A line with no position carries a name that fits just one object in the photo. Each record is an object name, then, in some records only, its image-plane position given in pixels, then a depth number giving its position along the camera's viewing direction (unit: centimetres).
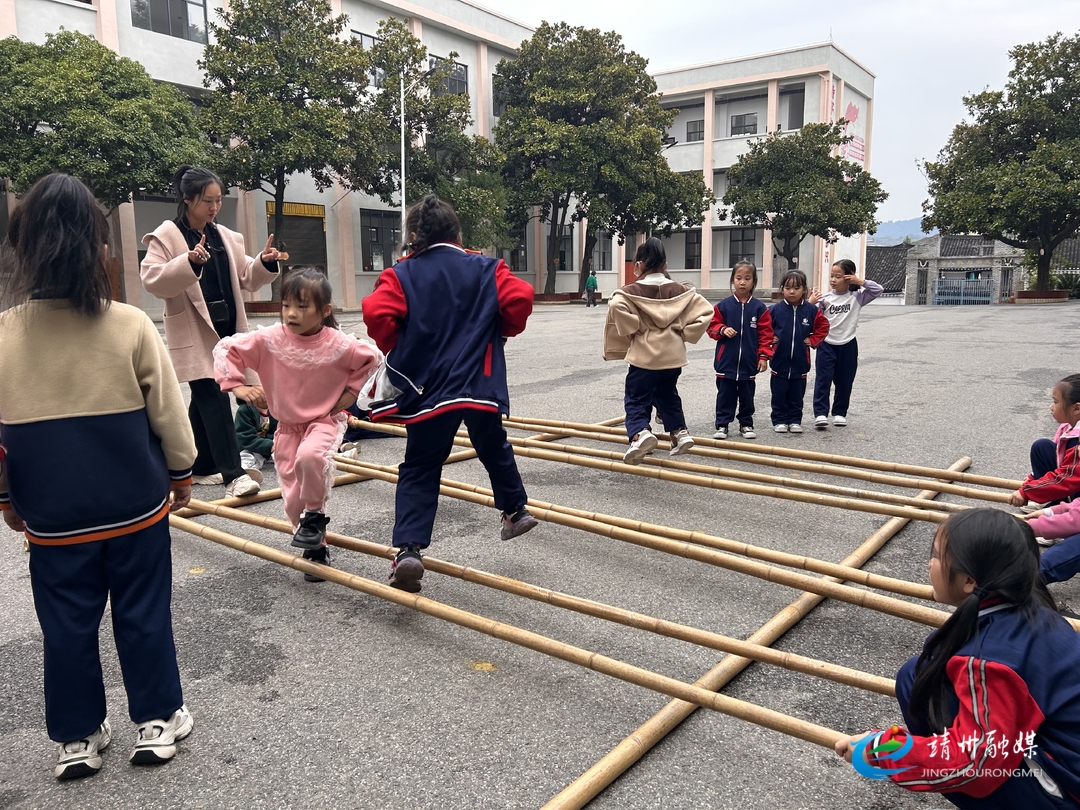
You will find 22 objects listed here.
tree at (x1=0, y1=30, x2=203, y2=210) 1722
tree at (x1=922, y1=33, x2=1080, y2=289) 2769
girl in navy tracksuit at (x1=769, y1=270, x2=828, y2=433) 688
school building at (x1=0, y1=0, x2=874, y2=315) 2266
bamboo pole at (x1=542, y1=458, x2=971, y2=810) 205
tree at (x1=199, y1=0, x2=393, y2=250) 2161
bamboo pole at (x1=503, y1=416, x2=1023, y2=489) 453
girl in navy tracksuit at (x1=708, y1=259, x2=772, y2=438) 672
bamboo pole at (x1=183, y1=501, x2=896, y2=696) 238
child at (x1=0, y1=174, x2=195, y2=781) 217
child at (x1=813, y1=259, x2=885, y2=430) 708
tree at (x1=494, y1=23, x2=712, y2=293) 2908
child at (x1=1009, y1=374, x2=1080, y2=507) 355
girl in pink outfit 361
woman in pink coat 461
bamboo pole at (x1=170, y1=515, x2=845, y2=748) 215
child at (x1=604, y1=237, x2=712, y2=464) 568
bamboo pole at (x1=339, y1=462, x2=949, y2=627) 274
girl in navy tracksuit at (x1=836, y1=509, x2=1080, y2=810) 167
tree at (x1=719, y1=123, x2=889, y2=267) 3139
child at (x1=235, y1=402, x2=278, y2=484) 601
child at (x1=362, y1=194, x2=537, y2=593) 336
